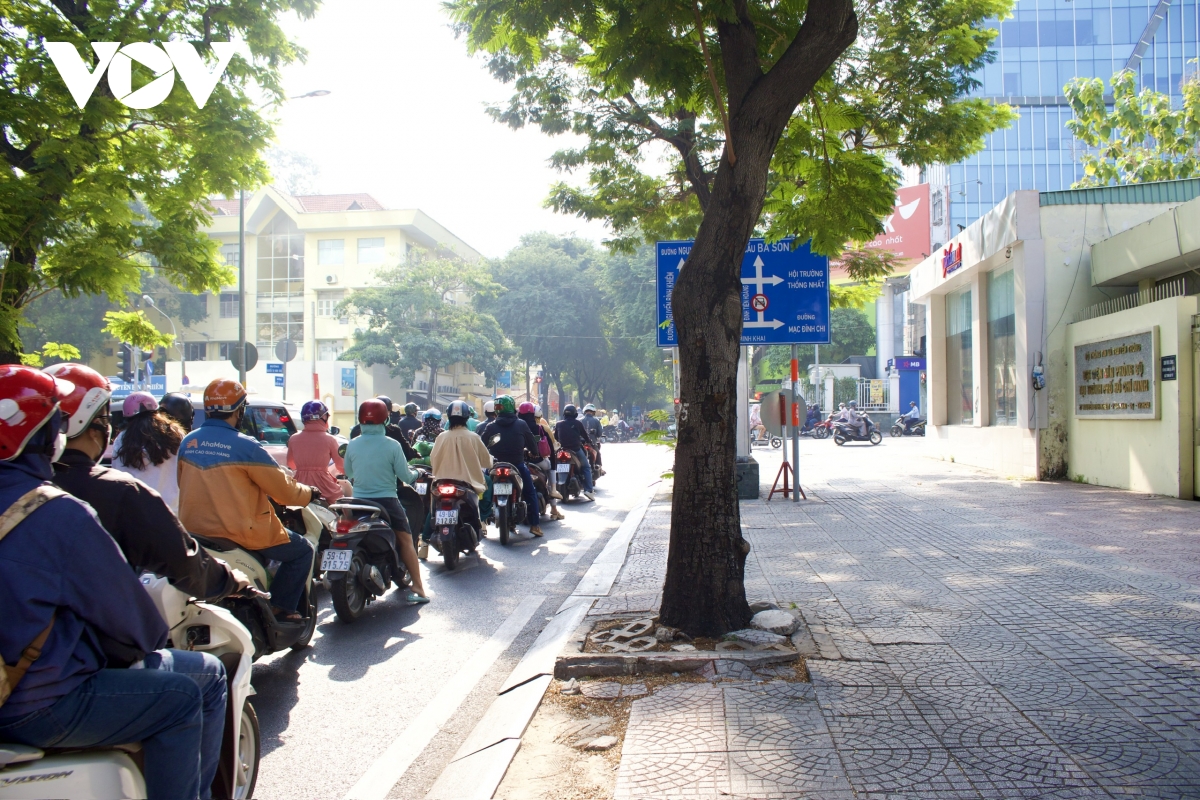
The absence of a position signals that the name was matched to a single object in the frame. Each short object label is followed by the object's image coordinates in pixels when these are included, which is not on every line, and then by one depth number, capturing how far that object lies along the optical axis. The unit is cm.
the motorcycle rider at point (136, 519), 255
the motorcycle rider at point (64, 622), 208
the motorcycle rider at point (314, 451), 736
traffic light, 2048
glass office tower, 6988
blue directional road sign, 1182
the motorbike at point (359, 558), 613
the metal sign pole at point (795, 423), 1227
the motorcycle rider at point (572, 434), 1457
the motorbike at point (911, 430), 3916
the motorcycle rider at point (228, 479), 468
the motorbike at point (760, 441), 3481
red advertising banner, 4712
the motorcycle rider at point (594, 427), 1816
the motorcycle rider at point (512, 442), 1045
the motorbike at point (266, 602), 443
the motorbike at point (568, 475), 1431
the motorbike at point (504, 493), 1007
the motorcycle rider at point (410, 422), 1367
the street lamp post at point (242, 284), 1791
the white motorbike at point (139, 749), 208
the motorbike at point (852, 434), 3125
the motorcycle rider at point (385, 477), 684
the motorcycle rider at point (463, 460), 871
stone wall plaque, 1263
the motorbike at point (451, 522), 843
